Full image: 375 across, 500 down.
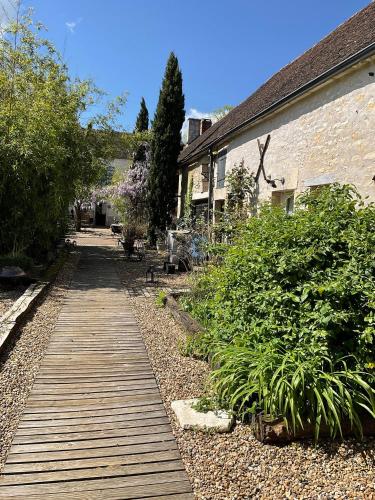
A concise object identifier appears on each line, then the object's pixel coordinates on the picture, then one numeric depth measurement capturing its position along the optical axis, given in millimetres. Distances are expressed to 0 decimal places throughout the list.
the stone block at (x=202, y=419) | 3146
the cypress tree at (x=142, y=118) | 22281
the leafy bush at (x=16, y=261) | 8302
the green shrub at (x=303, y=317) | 2965
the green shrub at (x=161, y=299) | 7135
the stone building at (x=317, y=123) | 6145
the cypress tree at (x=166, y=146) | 16078
